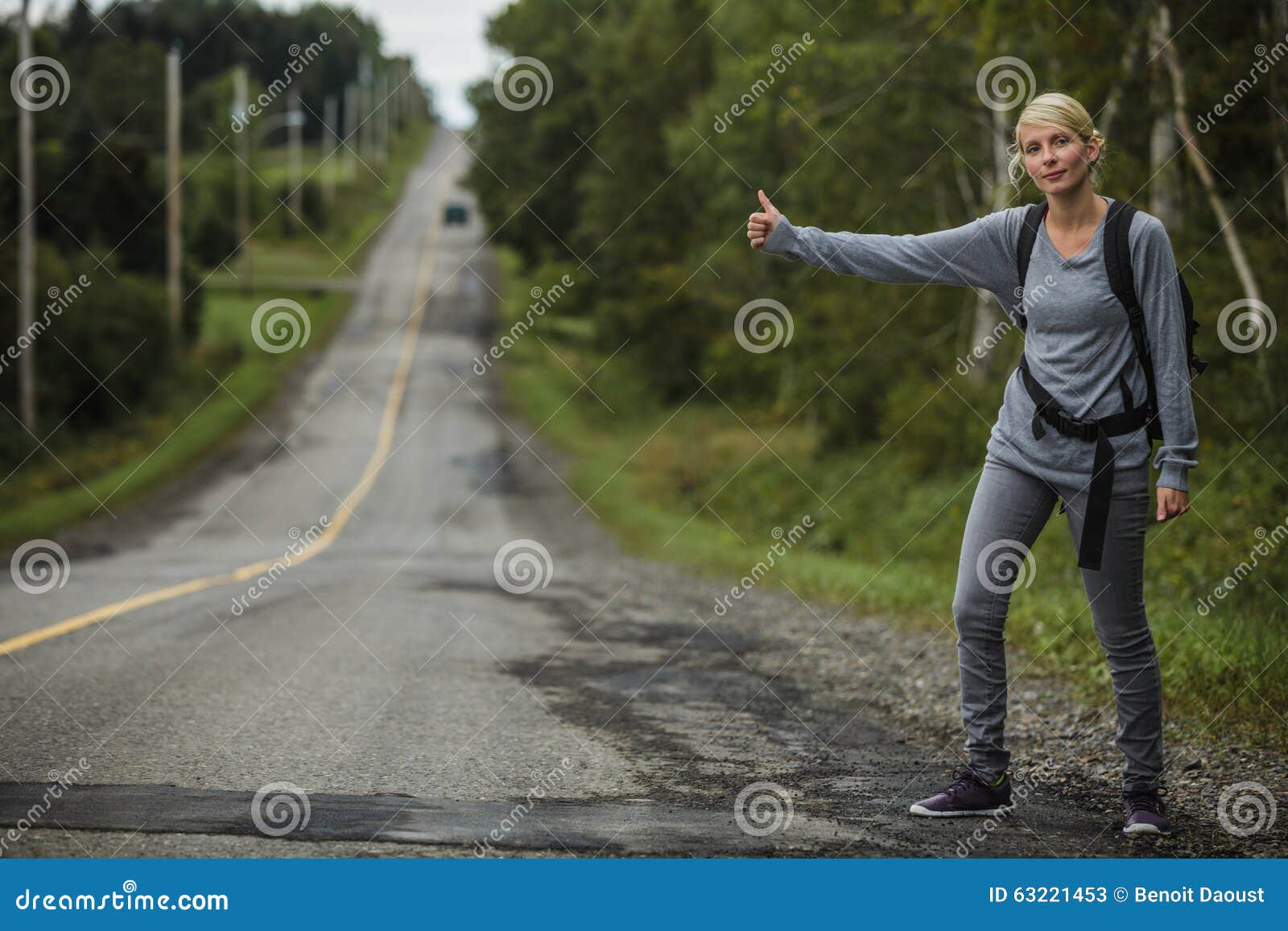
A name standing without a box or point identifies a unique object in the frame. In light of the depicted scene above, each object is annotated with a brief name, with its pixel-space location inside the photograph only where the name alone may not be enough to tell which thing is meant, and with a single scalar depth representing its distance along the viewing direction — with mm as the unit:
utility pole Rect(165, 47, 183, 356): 36219
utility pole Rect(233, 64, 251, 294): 46188
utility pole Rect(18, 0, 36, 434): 25328
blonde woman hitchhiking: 4355
